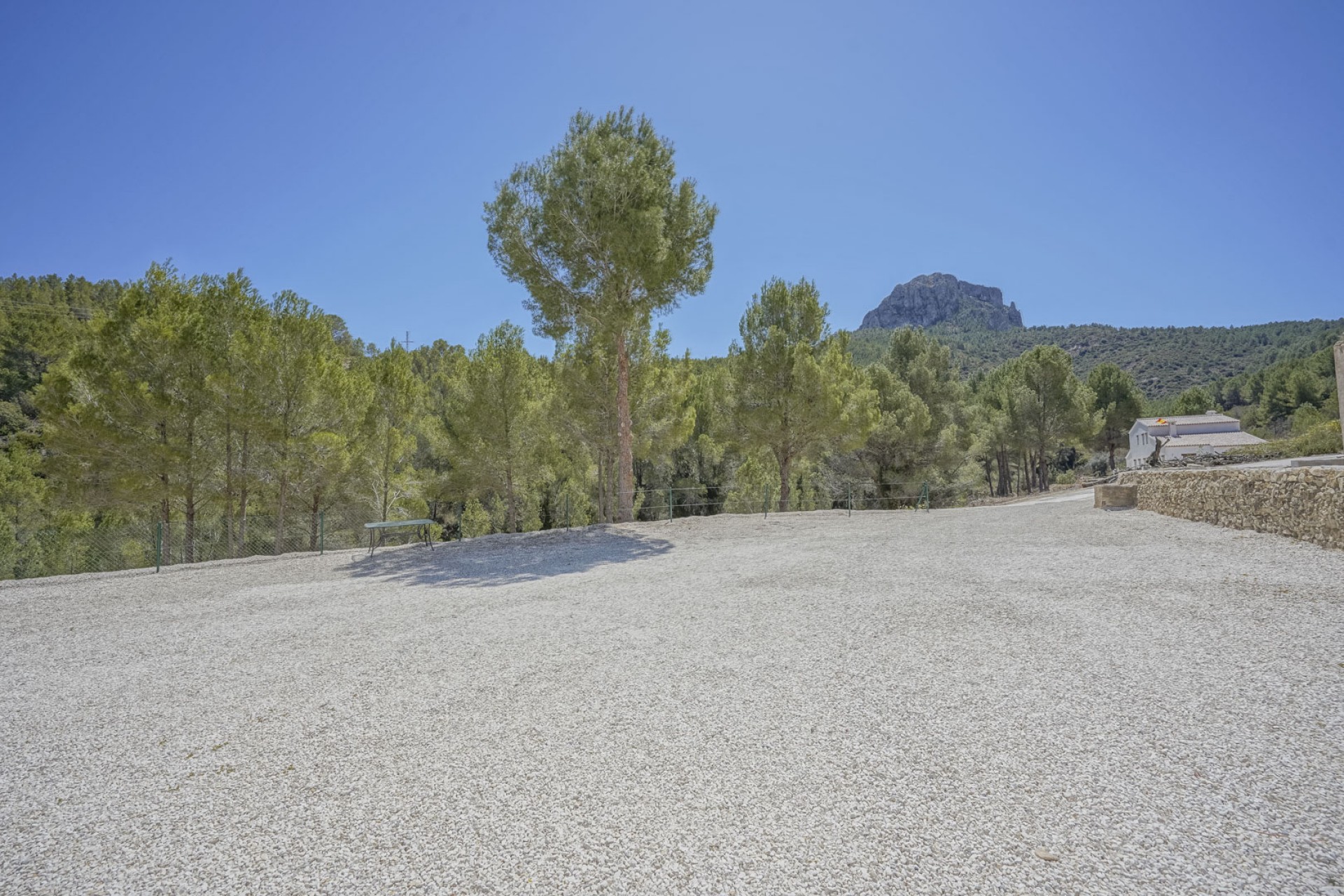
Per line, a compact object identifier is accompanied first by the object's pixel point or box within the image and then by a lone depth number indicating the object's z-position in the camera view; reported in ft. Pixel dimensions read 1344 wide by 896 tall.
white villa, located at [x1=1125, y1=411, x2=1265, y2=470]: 128.77
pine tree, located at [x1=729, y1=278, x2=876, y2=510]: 63.57
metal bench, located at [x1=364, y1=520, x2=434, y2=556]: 34.26
